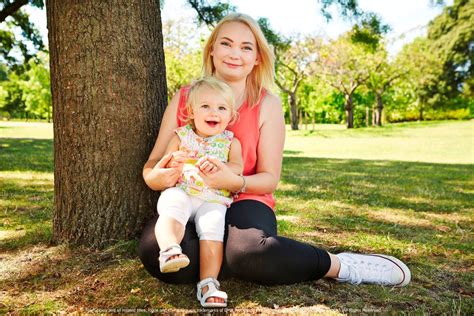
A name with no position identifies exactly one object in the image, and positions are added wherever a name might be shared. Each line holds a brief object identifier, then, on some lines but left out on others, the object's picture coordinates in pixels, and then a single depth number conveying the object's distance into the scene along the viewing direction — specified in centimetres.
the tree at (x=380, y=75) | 3086
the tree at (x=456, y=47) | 3722
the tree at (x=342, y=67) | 2984
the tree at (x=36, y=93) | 4512
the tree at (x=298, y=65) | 3008
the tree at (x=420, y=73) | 3319
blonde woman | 236
